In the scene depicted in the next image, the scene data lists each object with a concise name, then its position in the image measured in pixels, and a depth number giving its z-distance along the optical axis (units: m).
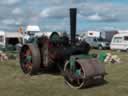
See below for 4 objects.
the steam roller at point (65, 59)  4.15
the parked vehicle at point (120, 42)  14.22
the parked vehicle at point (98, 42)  16.97
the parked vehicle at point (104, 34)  19.10
